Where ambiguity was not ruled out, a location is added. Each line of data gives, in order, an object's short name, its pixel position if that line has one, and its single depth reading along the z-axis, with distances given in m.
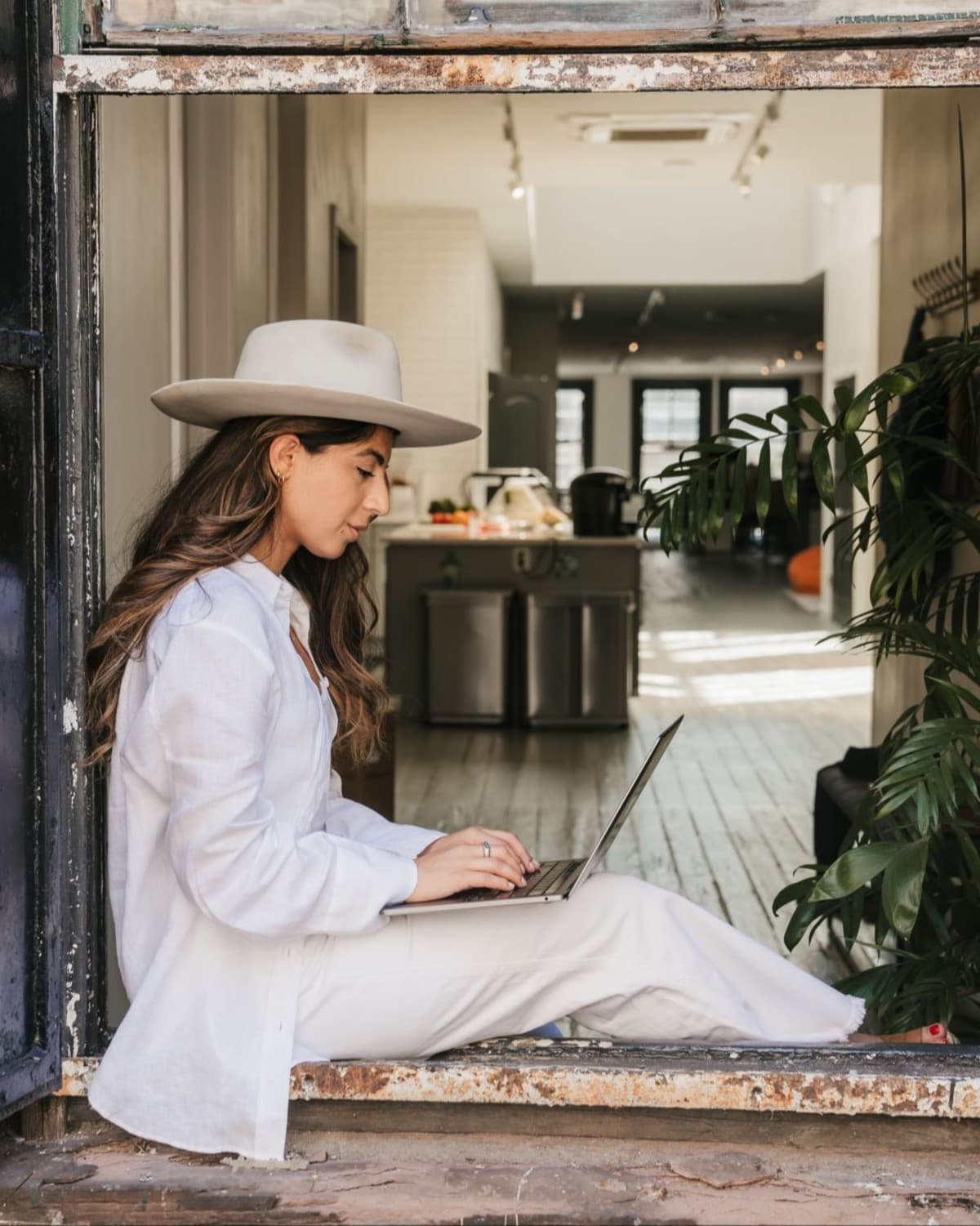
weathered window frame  1.86
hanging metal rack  3.96
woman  1.81
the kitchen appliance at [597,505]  8.38
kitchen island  7.95
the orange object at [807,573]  15.60
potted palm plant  2.07
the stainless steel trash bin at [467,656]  7.79
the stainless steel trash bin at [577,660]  7.66
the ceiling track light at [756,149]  7.80
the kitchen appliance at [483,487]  11.48
